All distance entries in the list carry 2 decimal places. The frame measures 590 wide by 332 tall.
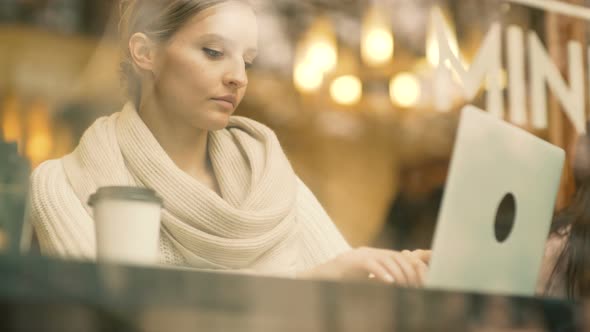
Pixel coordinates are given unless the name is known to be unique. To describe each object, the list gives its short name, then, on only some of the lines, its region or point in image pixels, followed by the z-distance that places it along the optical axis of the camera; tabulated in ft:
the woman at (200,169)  9.11
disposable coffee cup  8.22
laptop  8.55
